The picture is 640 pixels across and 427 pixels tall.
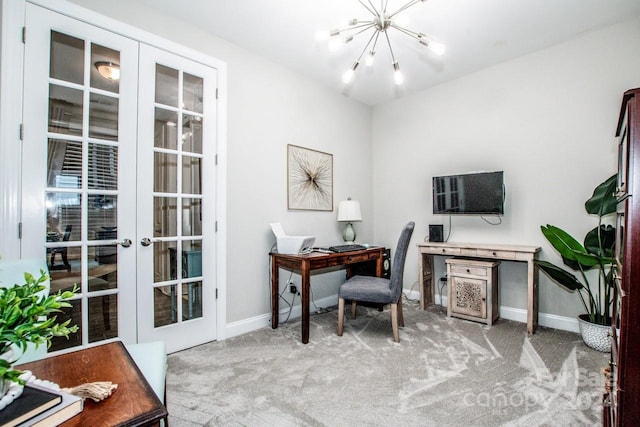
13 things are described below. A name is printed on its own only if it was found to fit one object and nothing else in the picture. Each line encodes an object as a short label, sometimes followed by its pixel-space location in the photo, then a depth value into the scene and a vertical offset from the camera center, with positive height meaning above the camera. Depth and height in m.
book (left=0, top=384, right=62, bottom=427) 0.65 -0.42
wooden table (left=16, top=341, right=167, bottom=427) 0.73 -0.48
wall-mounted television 3.09 +0.26
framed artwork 3.29 +0.46
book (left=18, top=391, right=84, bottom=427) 0.66 -0.44
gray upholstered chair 2.56 -0.63
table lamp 3.59 +0.05
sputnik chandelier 1.86 +1.18
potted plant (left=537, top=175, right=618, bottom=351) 2.33 -0.40
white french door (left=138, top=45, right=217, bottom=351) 2.29 +0.16
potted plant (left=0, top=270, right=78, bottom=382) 0.65 -0.22
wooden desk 2.58 -0.41
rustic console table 2.72 -0.38
